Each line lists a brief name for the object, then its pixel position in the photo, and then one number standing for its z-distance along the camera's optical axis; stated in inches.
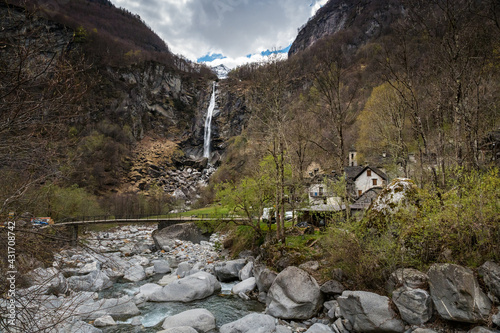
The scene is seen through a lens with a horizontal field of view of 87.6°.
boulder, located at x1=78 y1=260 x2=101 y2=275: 673.5
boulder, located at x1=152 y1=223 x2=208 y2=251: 1067.2
